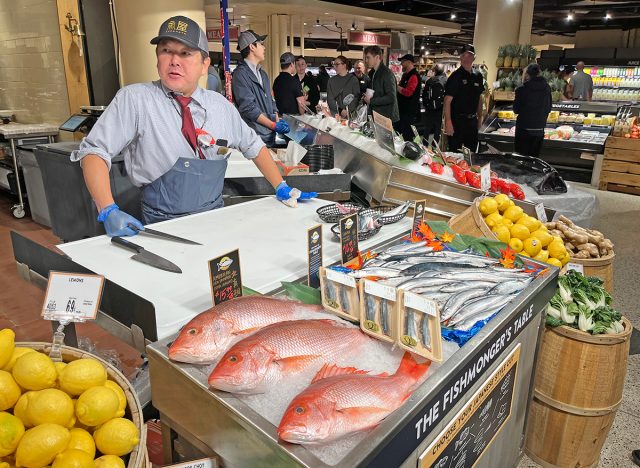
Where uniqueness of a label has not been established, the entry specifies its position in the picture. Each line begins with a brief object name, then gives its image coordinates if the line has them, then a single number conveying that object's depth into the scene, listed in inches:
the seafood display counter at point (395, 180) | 141.1
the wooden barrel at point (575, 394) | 86.2
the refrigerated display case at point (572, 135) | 320.5
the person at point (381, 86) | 290.8
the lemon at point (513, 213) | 115.5
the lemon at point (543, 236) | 111.6
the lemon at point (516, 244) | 109.1
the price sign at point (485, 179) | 137.0
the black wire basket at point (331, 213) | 93.6
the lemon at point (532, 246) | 109.3
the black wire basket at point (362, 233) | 84.2
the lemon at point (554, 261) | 110.5
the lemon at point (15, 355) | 48.2
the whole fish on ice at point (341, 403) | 37.8
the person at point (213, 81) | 290.2
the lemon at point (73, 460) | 38.6
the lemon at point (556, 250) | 111.4
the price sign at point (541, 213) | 130.4
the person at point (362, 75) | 424.5
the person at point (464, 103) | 291.3
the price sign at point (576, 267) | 113.3
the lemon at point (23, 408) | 43.6
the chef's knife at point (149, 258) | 69.6
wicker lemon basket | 43.7
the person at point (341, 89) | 312.8
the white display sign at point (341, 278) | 55.4
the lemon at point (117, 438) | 43.2
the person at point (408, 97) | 346.3
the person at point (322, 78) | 503.5
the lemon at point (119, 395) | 46.4
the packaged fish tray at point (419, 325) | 48.2
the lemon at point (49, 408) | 42.2
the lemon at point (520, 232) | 111.5
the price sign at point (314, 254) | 65.6
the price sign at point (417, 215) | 84.5
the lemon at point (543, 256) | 109.0
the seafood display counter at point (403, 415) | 39.6
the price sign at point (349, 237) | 68.6
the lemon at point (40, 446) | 39.3
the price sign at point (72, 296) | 53.0
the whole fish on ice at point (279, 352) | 42.1
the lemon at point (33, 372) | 45.1
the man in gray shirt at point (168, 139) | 90.4
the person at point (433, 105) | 390.6
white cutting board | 62.7
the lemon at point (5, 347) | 47.1
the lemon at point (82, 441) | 42.4
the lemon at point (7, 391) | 43.7
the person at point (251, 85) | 196.9
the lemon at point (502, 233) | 108.7
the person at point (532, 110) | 278.1
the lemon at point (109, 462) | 41.3
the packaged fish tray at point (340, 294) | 55.7
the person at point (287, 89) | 278.5
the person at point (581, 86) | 402.3
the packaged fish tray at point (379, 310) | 51.5
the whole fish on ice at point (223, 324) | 46.6
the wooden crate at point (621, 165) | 297.1
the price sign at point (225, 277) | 55.1
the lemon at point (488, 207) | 115.6
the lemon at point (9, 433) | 40.1
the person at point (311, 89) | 448.1
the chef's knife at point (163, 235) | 80.4
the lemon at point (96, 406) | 43.8
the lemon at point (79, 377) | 46.2
